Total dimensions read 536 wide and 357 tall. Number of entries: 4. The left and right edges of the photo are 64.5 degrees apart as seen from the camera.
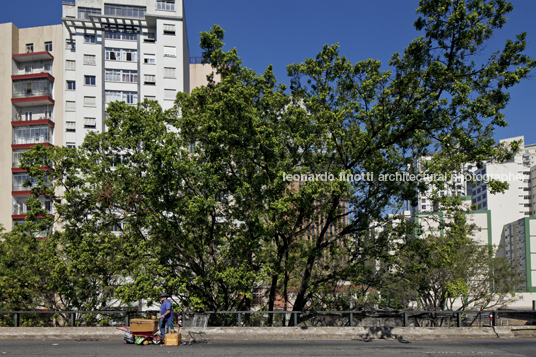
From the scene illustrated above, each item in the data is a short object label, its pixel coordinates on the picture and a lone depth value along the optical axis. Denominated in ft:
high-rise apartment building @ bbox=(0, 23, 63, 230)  165.68
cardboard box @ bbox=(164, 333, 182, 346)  40.19
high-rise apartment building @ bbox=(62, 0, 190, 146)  171.42
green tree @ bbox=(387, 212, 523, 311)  52.80
